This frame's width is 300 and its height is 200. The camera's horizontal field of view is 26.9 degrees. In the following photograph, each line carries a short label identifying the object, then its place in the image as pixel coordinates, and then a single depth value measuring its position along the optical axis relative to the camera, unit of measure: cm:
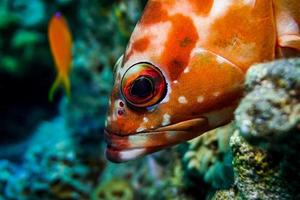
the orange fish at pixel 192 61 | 22
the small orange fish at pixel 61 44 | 45
